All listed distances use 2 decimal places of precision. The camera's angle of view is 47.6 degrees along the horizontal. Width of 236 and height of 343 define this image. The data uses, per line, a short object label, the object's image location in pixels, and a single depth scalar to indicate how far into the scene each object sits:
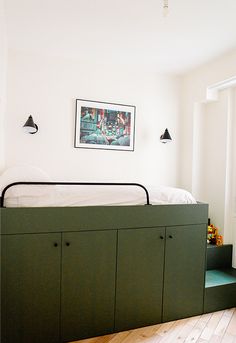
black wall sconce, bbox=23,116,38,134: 2.85
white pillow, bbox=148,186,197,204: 2.48
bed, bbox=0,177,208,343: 1.98
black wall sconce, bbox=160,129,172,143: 3.38
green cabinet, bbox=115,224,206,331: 2.31
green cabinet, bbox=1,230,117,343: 1.96
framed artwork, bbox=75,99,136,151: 3.17
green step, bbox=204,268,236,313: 2.65
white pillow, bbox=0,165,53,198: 2.01
